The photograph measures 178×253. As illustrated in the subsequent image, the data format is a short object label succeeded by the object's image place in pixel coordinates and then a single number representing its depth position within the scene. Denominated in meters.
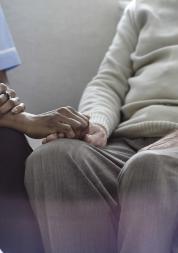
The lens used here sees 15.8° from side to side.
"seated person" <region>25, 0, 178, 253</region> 1.27
